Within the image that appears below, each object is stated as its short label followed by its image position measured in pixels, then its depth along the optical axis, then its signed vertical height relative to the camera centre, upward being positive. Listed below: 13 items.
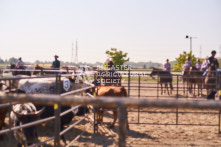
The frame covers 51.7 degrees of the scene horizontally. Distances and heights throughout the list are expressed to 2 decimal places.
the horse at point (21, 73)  12.62 -0.32
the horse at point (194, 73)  12.88 -0.44
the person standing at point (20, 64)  14.23 +0.20
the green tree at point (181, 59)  42.34 +1.71
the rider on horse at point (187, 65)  13.48 +0.19
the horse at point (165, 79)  14.60 -0.72
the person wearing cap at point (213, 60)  10.79 +0.40
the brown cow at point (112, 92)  6.88 -0.74
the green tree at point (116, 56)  43.84 +2.31
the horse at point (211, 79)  10.62 -0.50
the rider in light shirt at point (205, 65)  12.28 +0.18
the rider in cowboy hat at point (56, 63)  13.45 +0.26
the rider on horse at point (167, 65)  15.27 +0.21
